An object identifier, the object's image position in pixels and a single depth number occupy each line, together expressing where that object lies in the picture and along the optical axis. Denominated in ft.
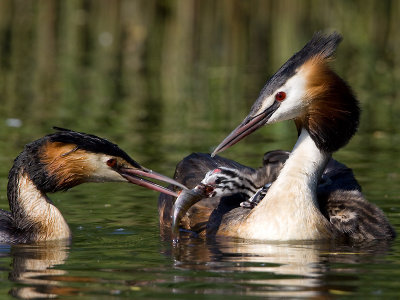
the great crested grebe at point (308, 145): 56.59
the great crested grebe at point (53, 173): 55.67
